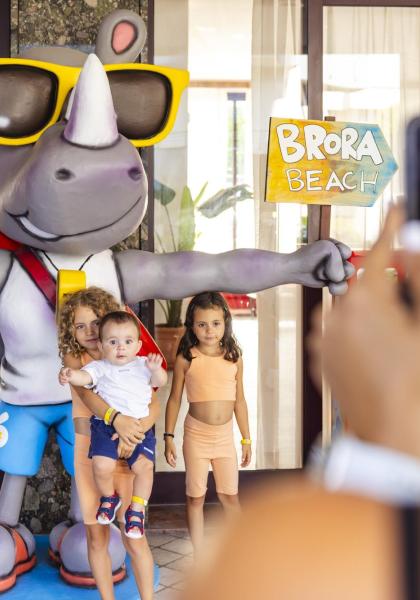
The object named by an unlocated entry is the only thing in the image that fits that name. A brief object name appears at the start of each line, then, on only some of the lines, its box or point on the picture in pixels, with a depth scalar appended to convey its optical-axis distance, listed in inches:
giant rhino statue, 109.3
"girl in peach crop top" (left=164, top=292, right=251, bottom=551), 130.6
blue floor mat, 122.0
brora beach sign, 124.1
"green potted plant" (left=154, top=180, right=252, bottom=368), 164.9
